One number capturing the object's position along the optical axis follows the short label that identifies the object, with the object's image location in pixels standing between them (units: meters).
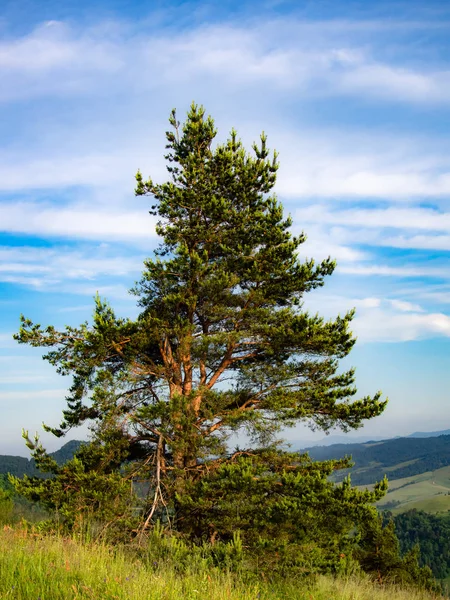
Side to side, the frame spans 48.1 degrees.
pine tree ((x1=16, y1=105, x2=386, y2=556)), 14.25
